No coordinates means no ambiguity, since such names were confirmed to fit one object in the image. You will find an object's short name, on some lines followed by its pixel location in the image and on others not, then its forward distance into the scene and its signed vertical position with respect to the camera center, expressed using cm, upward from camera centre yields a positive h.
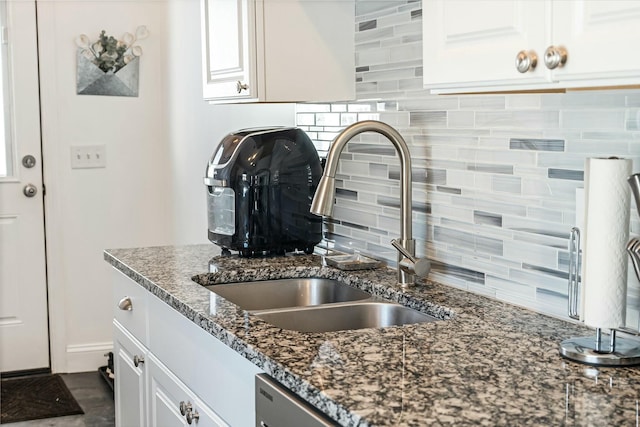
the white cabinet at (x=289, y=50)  248 +23
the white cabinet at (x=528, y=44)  115 +13
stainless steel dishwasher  133 -46
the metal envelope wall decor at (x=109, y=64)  420 +33
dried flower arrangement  420 +40
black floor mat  364 -121
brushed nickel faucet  206 -20
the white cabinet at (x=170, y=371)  173 -59
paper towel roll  139 -19
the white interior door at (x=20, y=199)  409 -34
